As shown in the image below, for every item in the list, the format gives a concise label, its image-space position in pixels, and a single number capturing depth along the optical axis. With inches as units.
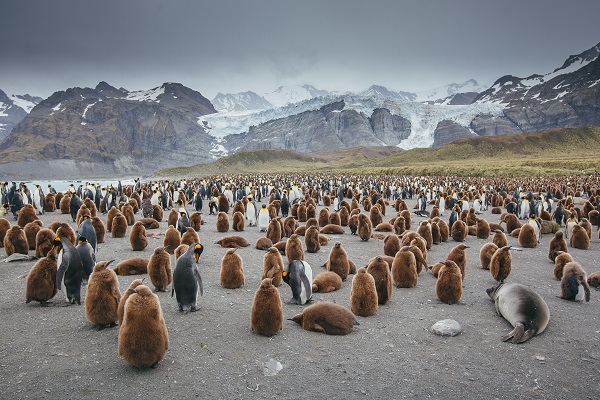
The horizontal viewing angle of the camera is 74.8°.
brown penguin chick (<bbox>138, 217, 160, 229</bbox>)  563.5
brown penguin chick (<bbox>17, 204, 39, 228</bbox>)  451.2
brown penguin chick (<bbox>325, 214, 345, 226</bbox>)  608.8
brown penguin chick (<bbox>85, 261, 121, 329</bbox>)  198.8
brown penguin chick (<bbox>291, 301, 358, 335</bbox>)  211.2
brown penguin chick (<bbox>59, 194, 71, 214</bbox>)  716.0
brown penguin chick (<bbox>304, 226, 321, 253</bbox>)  422.6
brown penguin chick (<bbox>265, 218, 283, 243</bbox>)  453.4
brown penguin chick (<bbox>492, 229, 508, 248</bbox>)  396.5
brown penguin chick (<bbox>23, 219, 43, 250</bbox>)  377.0
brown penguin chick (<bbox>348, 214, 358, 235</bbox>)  543.8
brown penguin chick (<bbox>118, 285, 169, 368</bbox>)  159.5
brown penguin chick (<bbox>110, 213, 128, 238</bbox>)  469.4
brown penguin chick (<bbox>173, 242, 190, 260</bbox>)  308.7
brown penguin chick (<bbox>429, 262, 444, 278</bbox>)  322.7
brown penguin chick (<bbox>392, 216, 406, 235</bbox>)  528.1
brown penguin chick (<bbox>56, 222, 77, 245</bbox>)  326.0
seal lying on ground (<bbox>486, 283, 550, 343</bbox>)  202.1
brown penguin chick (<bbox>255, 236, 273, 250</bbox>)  434.6
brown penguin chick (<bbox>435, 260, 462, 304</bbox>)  260.7
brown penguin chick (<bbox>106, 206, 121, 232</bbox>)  522.3
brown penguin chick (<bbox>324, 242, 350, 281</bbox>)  310.0
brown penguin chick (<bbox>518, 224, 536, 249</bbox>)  452.1
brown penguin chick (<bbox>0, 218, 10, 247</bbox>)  391.2
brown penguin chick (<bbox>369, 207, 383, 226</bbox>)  606.5
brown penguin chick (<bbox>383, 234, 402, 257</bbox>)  377.4
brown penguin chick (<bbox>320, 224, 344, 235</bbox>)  546.9
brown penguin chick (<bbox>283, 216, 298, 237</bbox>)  488.3
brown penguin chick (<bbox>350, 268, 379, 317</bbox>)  236.7
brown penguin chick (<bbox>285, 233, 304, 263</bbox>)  343.4
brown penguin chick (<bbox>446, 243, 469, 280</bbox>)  308.7
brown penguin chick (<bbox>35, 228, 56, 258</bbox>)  321.1
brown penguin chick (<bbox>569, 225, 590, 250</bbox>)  444.5
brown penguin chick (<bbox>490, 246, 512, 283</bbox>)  300.0
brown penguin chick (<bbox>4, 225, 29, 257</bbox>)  346.3
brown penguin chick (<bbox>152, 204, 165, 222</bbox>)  661.3
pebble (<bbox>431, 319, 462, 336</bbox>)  210.4
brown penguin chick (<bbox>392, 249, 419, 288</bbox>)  296.5
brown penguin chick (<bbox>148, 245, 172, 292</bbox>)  265.1
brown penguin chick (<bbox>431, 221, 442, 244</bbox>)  468.4
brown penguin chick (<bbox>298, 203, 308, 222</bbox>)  668.7
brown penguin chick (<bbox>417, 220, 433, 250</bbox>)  440.7
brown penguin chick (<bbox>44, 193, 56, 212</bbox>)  752.3
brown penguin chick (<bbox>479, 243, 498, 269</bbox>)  353.7
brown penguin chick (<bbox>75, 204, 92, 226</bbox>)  483.2
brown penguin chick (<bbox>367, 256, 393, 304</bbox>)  257.3
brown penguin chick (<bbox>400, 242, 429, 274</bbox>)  309.4
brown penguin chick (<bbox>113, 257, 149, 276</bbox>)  305.4
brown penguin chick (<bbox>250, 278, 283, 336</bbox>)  205.5
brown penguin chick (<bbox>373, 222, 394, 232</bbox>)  559.8
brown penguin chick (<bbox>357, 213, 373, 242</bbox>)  485.4
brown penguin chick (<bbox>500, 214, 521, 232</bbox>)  560.1
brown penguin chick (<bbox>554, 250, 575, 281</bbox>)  310.0
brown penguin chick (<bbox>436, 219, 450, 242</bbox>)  483.4
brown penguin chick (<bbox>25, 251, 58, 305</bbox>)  236.4
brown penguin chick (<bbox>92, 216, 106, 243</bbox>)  432.8
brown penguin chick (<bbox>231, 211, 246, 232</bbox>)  569.9
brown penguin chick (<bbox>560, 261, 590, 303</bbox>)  260.2
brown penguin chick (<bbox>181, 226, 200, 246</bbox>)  378.9
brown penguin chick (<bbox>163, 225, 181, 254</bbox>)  391.2
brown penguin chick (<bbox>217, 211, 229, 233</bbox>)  556.7
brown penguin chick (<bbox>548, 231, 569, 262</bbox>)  373.1
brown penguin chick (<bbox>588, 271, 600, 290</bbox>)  288.6
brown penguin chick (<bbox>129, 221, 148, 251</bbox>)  397.1
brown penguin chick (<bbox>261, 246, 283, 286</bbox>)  291.6
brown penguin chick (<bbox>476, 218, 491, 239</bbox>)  515.5
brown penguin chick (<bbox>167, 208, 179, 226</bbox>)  565.2
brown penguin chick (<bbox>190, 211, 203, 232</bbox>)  559.8
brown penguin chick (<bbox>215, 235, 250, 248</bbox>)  447.8
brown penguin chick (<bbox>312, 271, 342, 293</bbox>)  285.1
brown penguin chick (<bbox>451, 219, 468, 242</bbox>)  489.6
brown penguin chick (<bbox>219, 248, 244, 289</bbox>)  290.2
